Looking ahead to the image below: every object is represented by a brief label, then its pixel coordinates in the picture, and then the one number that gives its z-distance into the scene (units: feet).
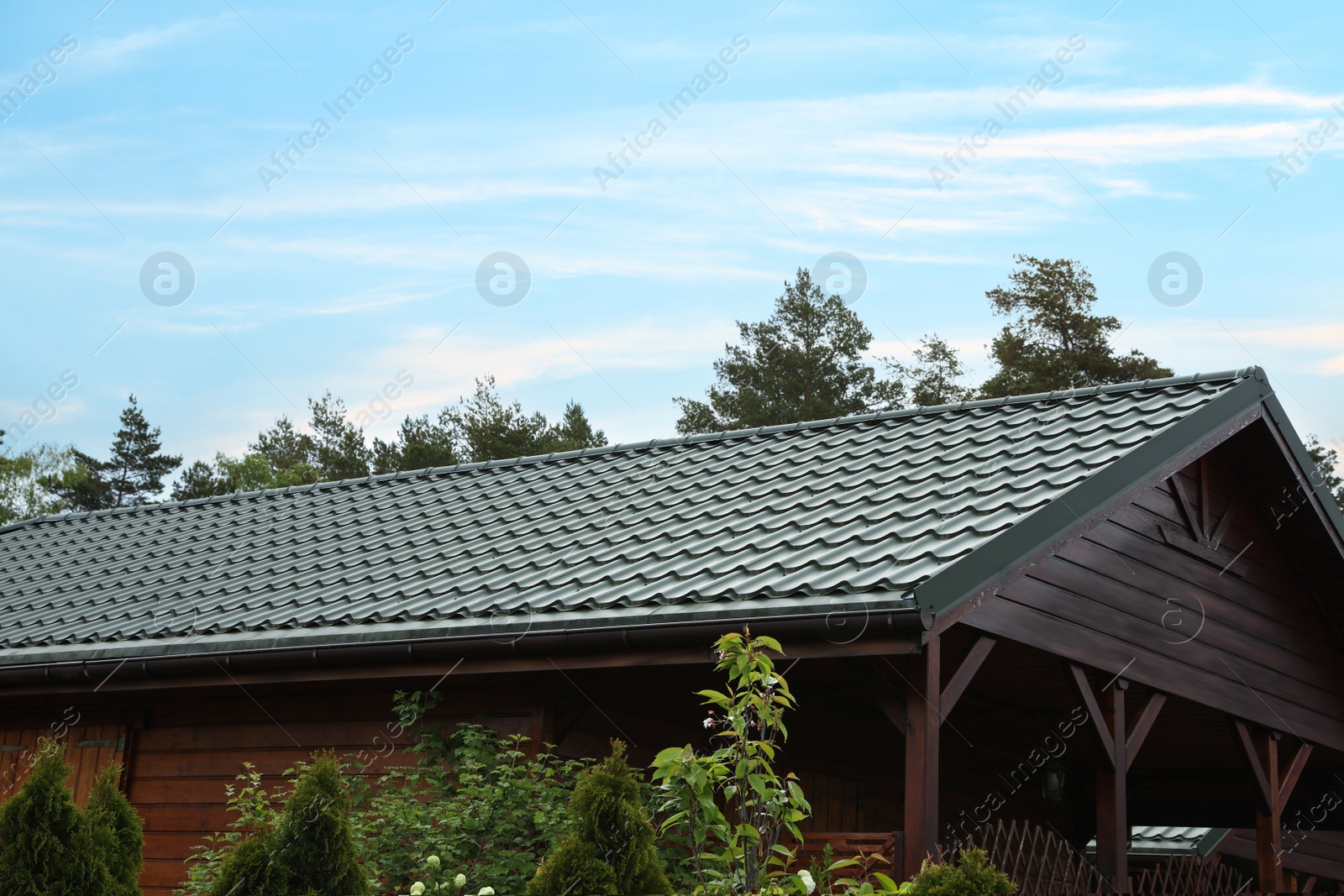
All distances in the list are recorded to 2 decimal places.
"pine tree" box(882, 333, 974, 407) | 128.36
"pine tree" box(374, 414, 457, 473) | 134.31
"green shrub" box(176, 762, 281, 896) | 24.14
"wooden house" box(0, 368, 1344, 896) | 22.91
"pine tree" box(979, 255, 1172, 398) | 119.96
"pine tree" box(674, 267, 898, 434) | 124.88
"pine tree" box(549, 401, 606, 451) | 135.85
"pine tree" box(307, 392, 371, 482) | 149.48
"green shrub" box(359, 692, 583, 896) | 22.20
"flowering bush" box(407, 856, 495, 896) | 20.22
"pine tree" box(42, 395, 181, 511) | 176.35
